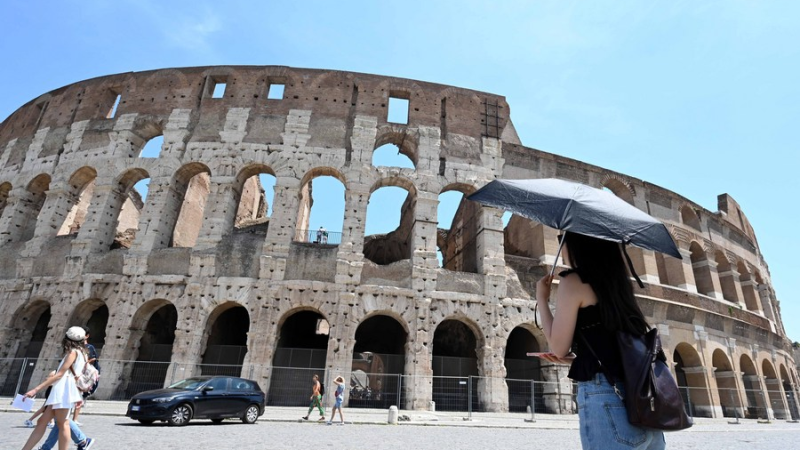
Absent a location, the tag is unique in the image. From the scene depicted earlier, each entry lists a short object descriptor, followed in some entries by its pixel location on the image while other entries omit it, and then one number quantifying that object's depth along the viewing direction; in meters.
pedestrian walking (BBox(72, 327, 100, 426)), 6.19
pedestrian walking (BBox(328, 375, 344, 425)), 9.81
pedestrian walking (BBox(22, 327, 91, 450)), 3.98
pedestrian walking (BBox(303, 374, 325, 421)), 10.30
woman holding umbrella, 1.68
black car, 8.27
